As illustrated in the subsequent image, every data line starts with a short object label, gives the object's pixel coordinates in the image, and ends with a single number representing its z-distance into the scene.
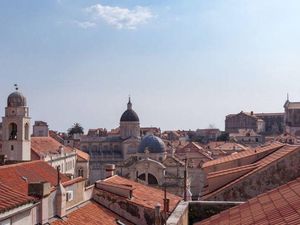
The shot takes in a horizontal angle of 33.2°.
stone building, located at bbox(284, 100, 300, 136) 146.12
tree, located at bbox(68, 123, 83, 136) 145.38
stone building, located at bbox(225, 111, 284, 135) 158.38
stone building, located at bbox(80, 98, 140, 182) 95.44
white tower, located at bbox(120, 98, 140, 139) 98.12
